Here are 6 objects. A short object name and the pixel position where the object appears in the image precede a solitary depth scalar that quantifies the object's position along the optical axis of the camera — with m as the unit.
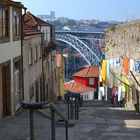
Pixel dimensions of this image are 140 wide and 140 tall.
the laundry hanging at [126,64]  22.36
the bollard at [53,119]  5.77
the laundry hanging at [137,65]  19.72
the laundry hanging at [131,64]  20.90
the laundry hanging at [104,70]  32.47
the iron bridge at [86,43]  90.44
